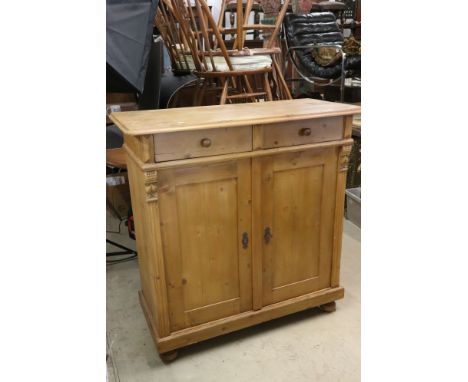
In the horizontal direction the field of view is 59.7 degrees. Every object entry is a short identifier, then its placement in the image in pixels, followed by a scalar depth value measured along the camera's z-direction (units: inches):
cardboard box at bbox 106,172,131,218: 110.1
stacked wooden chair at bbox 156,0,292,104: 89.4
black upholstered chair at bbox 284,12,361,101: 154.3
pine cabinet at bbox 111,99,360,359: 55.4
